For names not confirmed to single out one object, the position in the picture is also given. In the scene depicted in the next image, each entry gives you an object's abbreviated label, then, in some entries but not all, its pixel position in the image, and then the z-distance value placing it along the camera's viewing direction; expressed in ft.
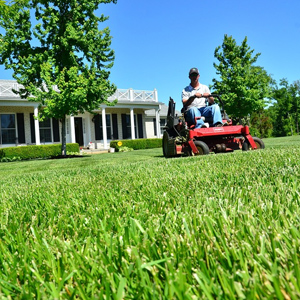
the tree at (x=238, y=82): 88.17
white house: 79.25
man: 22.86
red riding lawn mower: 22.07
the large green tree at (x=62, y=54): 50.16
